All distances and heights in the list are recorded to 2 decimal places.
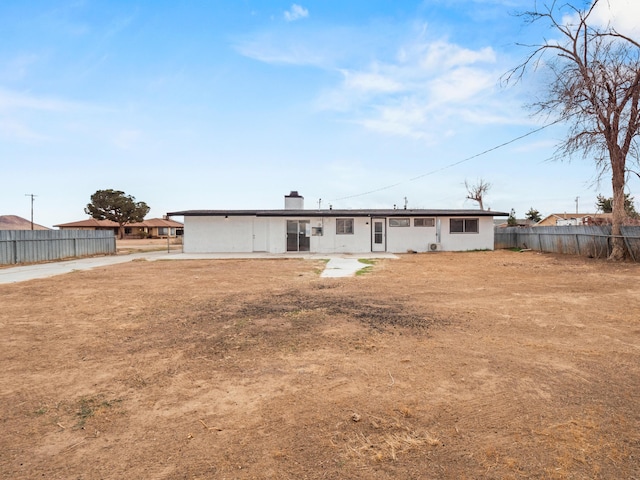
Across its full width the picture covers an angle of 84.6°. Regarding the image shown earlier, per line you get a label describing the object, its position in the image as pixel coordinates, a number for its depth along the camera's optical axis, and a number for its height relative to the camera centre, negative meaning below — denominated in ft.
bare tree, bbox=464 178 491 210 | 148.42 +16.34
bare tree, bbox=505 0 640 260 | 47.83 +18.22
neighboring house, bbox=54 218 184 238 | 163.08 +5.21
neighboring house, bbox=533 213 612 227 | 125.06 +5.11
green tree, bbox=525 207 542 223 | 210.18 +9.30
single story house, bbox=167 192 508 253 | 72.38 +0.59
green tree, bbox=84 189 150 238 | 184.14 +15.63
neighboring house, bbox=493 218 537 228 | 194.30 +5.37
